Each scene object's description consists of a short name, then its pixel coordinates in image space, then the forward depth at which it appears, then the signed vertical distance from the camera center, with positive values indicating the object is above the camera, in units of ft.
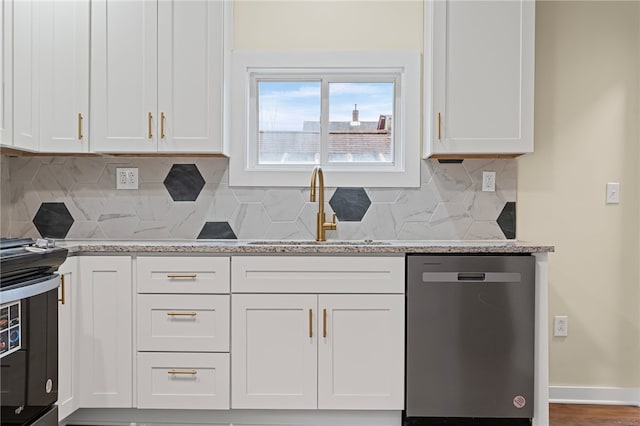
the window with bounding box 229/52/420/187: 9.71 +1.72
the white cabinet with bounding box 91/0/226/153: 8.85 +2.29
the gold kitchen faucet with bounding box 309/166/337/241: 9.17 -0.01
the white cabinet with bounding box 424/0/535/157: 8.70 +2.26
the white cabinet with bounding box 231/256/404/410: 8.02 -1.98
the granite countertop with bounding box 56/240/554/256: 7.93 -0.61
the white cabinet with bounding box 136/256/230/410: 8.08 -1.79
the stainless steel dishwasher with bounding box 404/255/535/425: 7.93 -1.87
